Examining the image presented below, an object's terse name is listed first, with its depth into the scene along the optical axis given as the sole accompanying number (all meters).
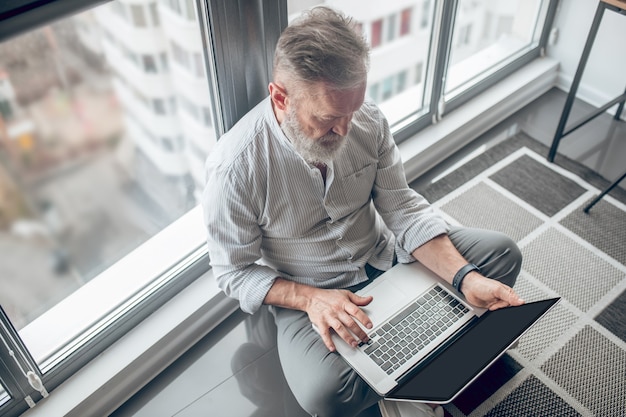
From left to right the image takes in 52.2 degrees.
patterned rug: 1.85
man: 1.43
